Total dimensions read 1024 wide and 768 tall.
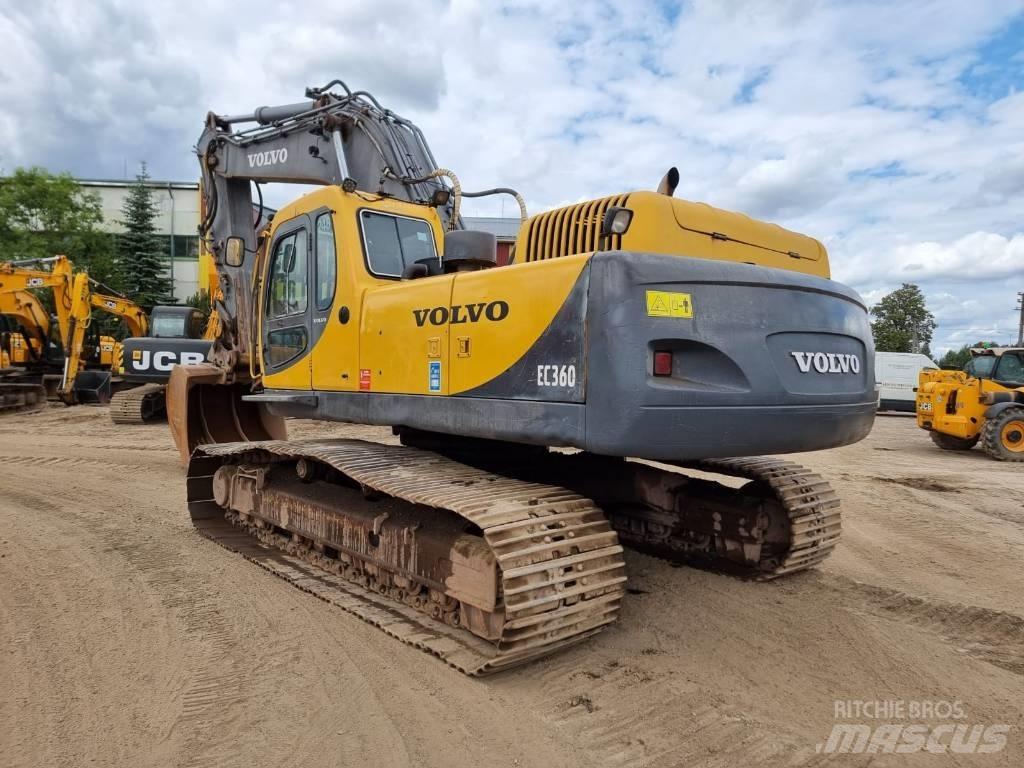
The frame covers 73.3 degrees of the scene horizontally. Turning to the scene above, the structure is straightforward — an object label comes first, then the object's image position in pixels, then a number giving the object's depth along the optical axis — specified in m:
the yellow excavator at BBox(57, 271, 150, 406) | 17.02
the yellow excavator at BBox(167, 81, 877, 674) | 3.02
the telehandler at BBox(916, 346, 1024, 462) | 12.41
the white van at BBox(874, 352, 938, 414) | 23.14
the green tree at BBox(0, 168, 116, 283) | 32.03
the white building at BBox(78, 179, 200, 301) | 38.22
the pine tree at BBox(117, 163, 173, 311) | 33.16
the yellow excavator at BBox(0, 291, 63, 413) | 17.48
